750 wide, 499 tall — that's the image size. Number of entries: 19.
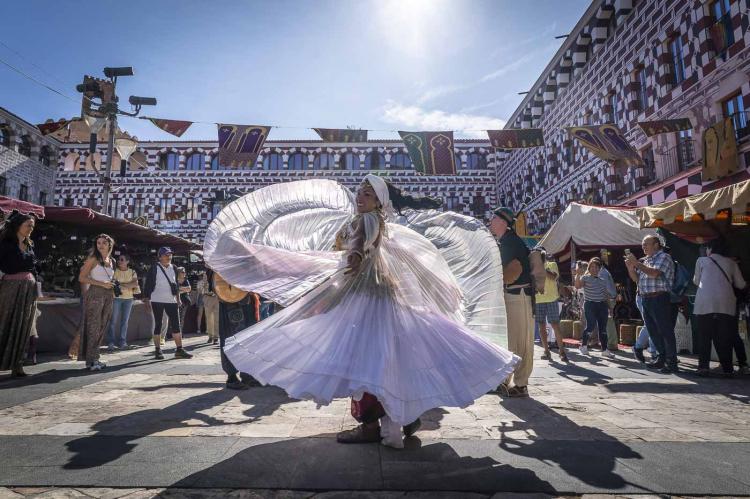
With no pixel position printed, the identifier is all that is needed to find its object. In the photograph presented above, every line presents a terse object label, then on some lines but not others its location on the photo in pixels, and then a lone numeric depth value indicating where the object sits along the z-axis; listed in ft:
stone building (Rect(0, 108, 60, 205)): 84.23
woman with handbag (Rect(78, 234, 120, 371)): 18.56
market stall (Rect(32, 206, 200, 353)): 24.64
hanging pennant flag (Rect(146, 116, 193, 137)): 41.55
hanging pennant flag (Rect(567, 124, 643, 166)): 43.98
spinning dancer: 7.30
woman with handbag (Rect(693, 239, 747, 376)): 18.24
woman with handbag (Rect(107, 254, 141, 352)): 26.78
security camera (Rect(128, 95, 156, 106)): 38.37
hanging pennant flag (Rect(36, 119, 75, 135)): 41.08
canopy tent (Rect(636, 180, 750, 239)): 18.92
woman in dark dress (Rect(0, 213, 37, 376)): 16.46
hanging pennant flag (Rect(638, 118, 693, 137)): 42.22
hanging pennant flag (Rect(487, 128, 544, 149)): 46.57
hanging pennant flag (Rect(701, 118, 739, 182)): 37.40
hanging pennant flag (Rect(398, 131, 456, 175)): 46.47
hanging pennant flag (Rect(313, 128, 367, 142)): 45.67
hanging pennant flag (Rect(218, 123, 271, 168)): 44.47
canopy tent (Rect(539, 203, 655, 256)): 35.70
